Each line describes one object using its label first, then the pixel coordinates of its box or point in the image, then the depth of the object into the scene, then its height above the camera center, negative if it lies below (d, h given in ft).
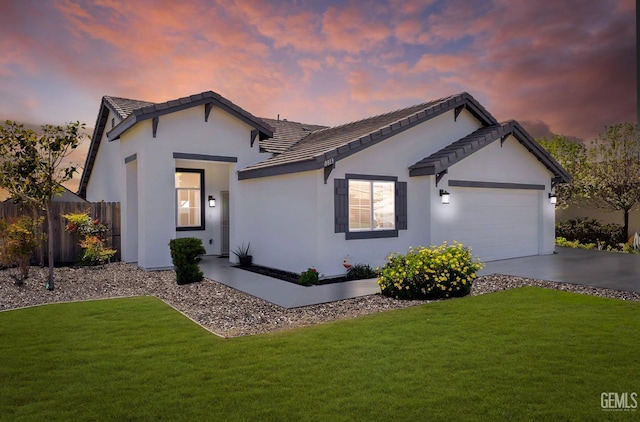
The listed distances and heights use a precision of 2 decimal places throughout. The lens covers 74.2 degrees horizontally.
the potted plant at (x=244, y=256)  44.52 -4.96
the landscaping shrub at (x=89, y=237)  42.78 -2.90
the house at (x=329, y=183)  37.11 +2.61
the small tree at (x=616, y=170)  69.72 +6.55
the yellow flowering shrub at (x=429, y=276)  28.91 -4.70
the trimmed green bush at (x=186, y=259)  34.73 -4.08
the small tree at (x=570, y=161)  76.64 +9.03
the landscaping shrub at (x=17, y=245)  34.04 -2.90
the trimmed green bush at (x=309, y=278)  33.63 -5.51
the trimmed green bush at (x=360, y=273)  36.24 -5.54
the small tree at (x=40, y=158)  32.19 +4.02
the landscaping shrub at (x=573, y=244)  65.51 -5.70
